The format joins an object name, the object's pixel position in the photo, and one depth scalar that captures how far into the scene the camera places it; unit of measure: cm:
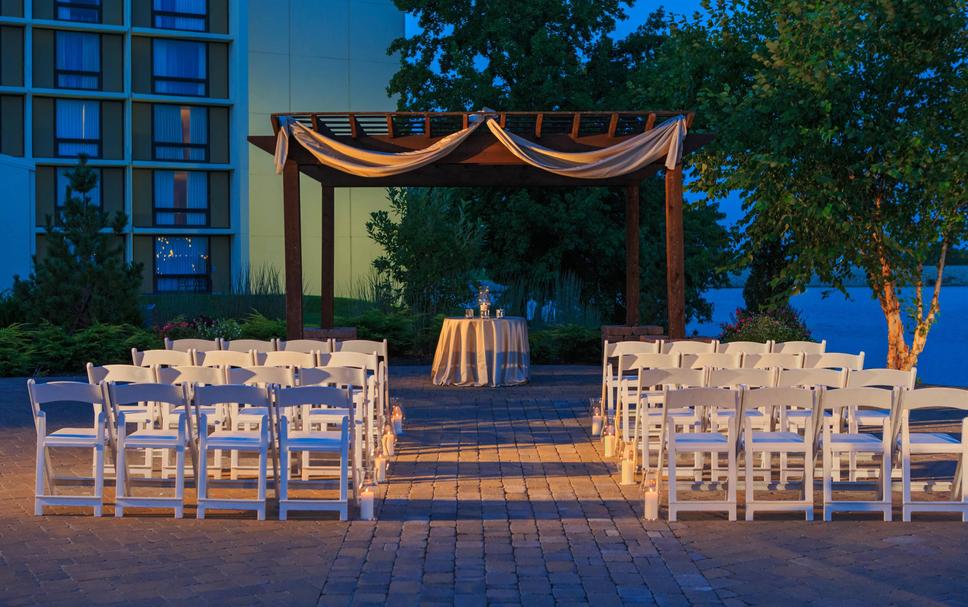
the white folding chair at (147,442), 706
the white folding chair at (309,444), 704
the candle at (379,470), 828
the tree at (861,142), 1480
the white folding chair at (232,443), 700
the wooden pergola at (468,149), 1405
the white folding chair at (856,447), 707
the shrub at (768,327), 1642
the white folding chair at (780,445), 706
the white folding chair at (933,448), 707
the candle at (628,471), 827
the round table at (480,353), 1532
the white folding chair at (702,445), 705
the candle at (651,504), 705
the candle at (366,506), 705
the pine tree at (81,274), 1861
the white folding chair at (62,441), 714
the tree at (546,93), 2709
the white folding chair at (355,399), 773
